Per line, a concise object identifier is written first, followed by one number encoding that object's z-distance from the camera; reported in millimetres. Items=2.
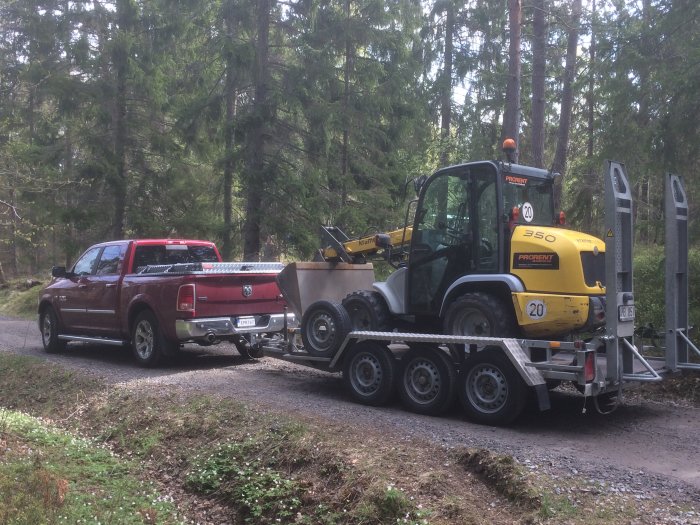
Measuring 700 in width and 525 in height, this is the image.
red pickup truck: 10320
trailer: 6859
